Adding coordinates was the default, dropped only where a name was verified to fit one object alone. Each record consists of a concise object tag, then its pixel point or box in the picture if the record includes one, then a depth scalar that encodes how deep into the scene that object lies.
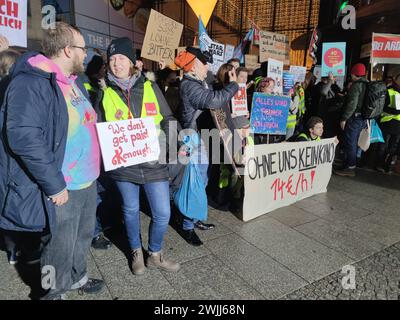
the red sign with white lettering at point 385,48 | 6.04
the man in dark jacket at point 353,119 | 5.82
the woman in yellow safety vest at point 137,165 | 2.30
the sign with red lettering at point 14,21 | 3.06
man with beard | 1.66
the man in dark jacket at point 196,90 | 2.83
